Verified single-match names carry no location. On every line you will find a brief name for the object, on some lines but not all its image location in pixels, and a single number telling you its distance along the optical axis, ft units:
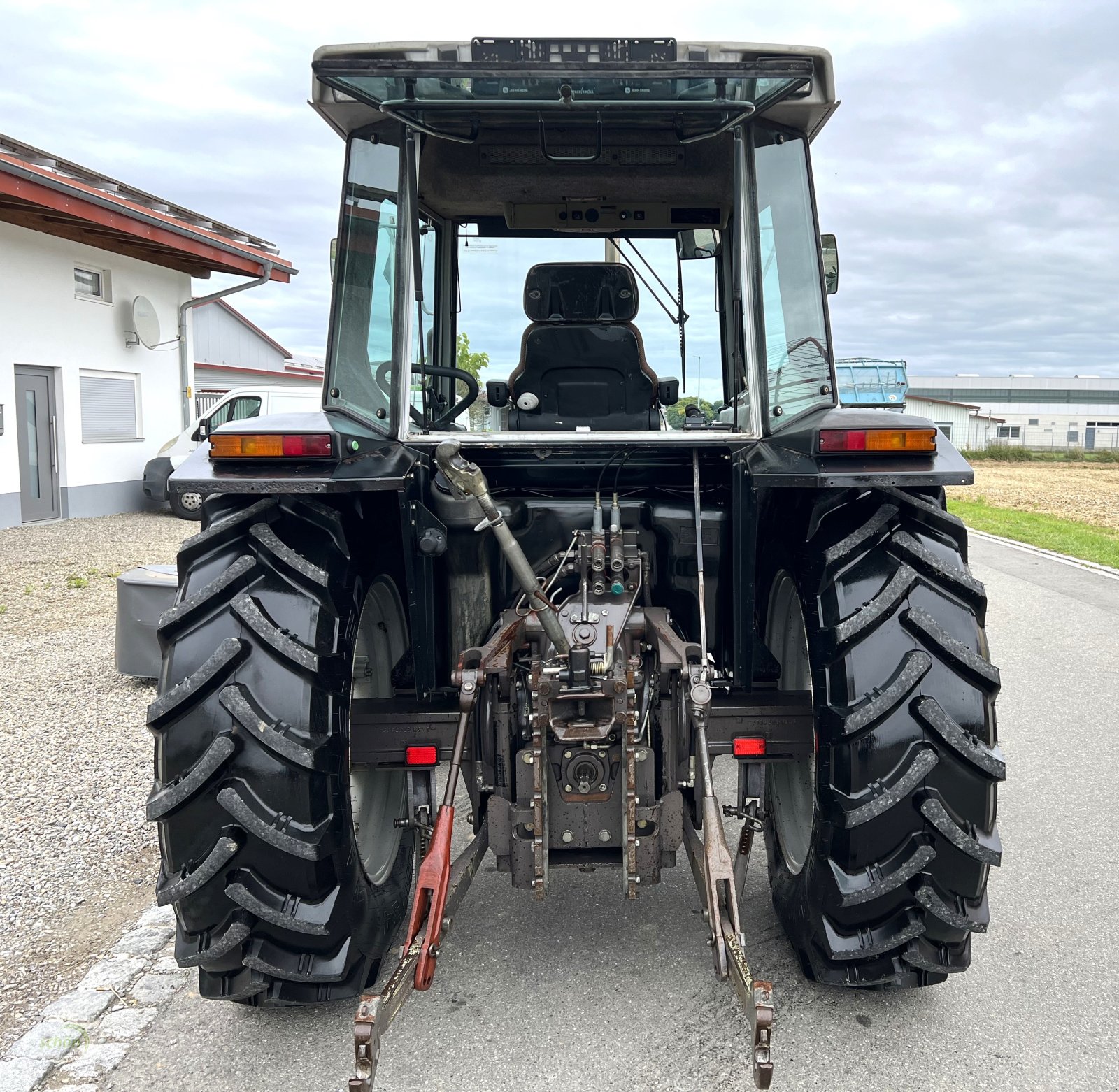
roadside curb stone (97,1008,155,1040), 9.27
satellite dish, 55.98
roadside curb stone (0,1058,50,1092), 8.45
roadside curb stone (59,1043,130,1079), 8.68
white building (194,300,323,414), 97.50
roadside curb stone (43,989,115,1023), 9.57
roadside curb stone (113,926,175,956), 10.87
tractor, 8.30
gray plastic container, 19.31
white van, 52.26
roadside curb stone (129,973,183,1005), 9.90
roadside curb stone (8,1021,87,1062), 8.93
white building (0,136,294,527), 46.21
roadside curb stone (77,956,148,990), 10.17
